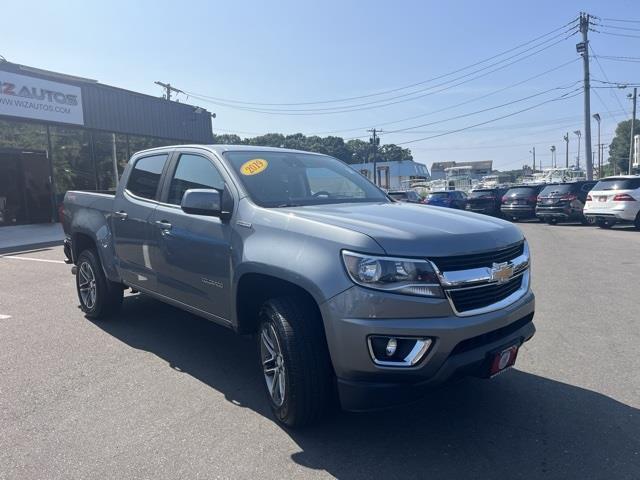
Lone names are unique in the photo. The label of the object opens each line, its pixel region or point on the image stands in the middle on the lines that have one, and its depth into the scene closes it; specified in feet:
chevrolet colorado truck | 9.15
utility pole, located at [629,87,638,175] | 170.64
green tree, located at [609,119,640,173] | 321.32
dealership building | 55.77
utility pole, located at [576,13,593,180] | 90.27
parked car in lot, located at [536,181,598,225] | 59.57
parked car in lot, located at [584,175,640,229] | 49.52
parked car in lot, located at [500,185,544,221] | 67.21
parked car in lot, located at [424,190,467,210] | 79.15
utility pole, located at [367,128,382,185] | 166.58
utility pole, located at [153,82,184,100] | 120.47
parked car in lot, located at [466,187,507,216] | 74.74
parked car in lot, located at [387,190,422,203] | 72.94
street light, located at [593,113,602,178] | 229.78
